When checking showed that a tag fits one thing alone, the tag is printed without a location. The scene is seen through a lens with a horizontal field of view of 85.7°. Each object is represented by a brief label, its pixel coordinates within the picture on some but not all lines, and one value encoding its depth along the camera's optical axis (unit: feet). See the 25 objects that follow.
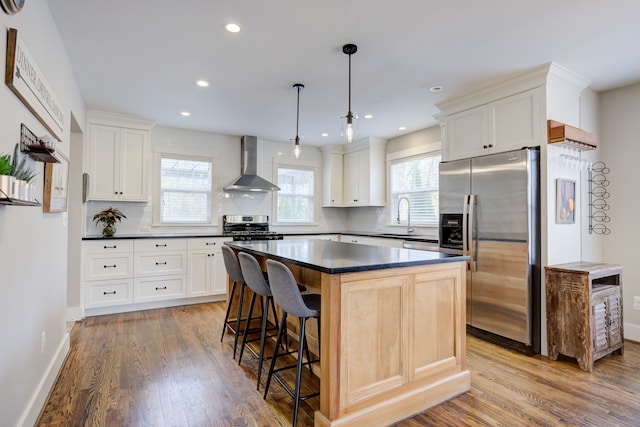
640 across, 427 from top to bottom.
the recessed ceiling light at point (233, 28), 7.95
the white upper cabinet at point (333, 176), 20.66
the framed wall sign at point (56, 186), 7.57
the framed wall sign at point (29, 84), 5.11
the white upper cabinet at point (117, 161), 14.40
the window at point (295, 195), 20.25
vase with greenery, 14.94
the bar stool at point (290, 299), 6.54
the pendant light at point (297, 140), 10.73
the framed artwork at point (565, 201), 10.49
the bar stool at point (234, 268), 10.13
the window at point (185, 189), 16.90
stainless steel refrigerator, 10.23
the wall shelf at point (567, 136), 9.84
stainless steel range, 17.55
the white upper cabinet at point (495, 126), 10.45
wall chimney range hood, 17.80
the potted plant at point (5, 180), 4.17
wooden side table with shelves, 9.15
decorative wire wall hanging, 11.82
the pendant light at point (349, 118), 8.75
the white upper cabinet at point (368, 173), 18.86
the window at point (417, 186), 16.35
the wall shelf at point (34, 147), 5.81
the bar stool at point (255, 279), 8.36
